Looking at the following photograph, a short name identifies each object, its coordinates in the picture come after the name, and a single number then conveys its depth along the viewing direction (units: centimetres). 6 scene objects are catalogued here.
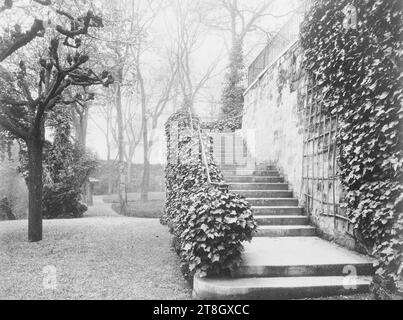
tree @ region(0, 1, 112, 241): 636
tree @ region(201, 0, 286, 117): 1653
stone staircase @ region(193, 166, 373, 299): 408
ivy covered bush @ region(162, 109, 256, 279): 427
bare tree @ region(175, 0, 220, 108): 2153
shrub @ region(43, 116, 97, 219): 1216
